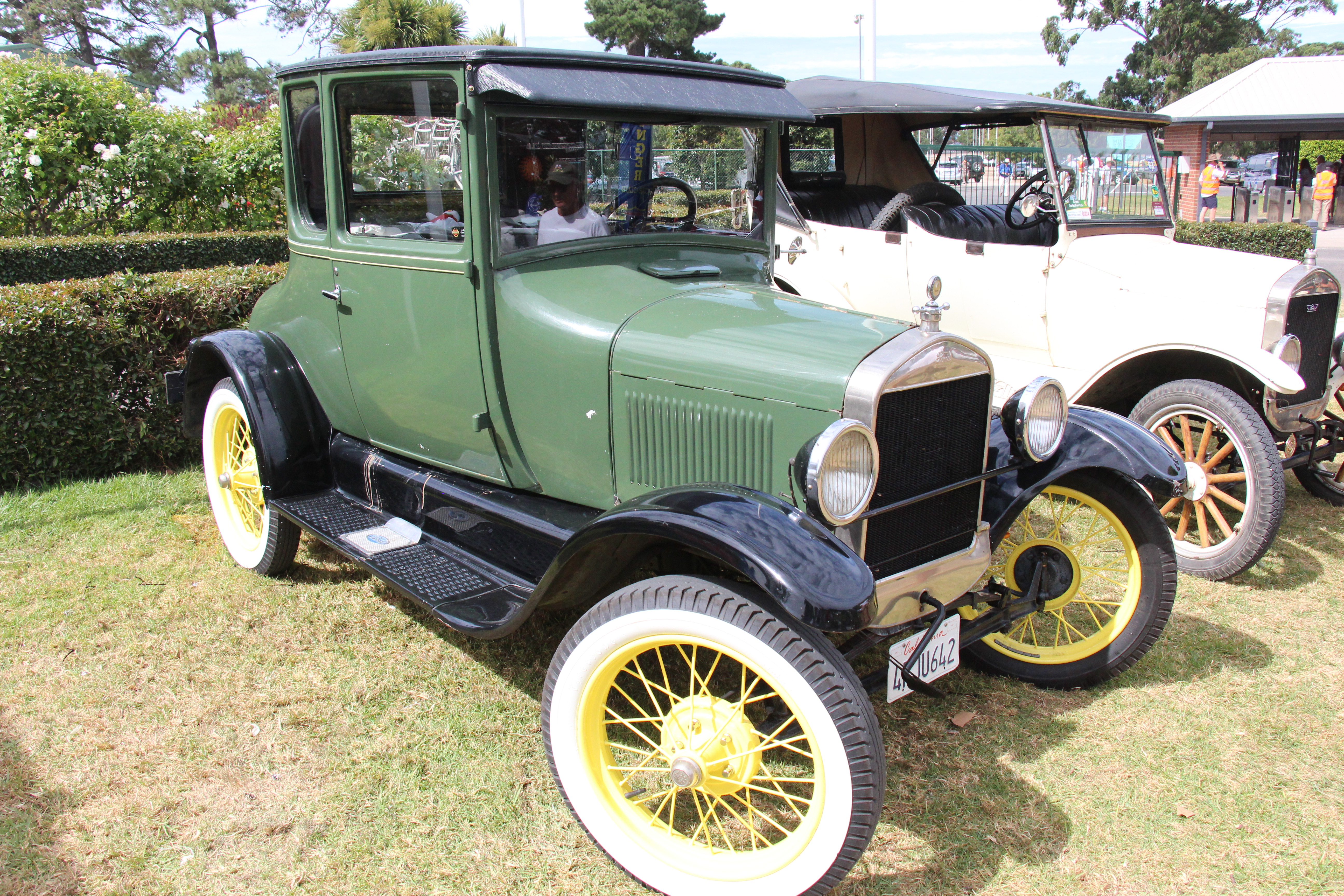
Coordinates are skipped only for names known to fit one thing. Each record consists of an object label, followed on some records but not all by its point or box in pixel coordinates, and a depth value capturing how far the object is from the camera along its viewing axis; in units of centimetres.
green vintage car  217
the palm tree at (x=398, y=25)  1720
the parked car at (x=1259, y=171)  2680
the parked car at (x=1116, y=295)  404
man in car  297
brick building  2091
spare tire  546
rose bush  931
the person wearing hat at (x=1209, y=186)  1858
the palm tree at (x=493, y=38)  1777
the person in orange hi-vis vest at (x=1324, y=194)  1930
